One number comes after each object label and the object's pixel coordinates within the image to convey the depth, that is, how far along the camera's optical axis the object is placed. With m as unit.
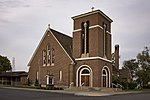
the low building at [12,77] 57.78
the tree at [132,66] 62.70
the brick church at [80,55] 38.81
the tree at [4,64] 72.12
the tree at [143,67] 57.22
